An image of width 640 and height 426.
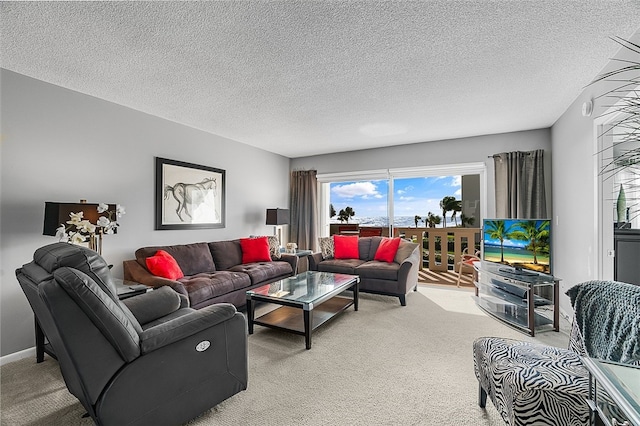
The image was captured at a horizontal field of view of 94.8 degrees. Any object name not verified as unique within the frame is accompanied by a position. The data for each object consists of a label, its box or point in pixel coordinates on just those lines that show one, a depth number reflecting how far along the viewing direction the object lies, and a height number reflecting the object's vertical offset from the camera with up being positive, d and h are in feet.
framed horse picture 12.80 +0.97
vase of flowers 8.37 -0.34
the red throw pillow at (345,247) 16.21 -1.71
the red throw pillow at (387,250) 15.10 -1.73
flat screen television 11.05 -1.05
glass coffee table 9.20 -2.75
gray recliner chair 4.41 -2.26
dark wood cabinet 8.43 -1.12
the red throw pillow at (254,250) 14.90 -1.73
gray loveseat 12.98 -2.45
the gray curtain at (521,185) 14.26 +1.58
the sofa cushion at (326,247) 16.27 -1.72
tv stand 10.18 -3.13
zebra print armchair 4.43 -2.57
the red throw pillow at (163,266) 10.62 -1.83
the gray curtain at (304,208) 20.11 +0.57
